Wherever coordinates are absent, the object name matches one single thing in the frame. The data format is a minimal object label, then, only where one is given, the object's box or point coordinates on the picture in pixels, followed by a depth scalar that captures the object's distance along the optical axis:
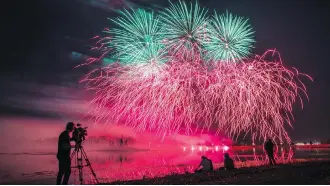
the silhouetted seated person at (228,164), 16.33
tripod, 12.38
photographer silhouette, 10.52
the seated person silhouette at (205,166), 16.21
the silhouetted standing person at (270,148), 19.44
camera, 12.33
